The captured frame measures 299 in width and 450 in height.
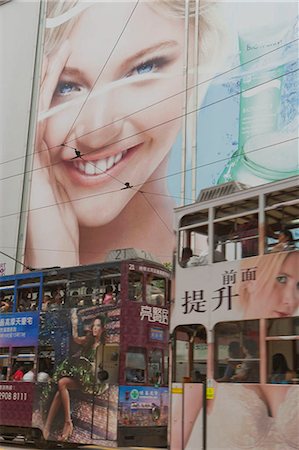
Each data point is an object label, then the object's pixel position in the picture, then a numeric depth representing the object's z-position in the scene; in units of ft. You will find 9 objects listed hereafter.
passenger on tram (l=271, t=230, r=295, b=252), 19.70
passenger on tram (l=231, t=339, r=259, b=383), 19.65
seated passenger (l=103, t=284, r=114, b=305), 30.68
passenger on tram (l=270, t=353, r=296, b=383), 18.76
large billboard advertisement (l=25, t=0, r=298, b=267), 50.70
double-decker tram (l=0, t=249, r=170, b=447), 29.89
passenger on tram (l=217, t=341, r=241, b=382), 20.36
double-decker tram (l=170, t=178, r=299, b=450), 18.99
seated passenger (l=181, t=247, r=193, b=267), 22.82
